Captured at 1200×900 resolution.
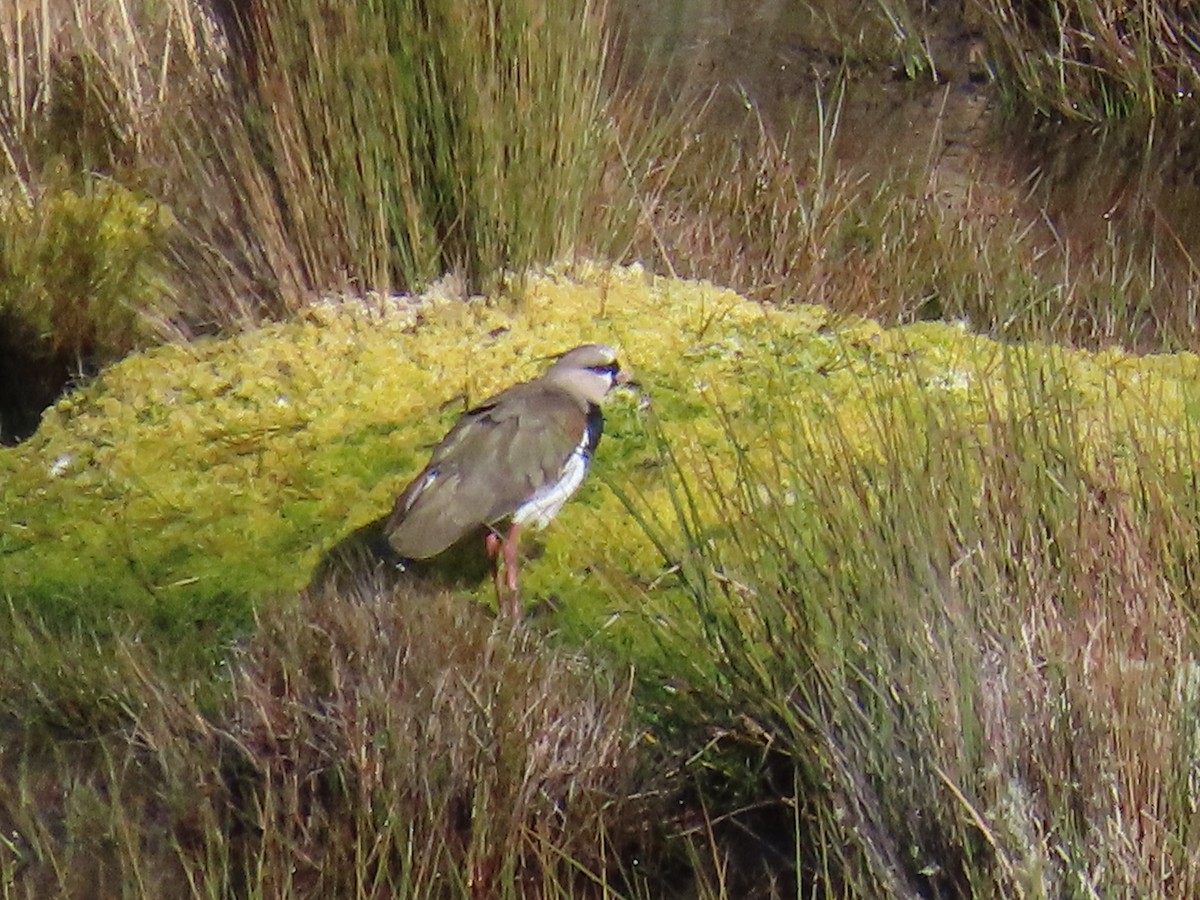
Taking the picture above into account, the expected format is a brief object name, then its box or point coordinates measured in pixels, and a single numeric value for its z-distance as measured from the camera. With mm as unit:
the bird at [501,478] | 7484
